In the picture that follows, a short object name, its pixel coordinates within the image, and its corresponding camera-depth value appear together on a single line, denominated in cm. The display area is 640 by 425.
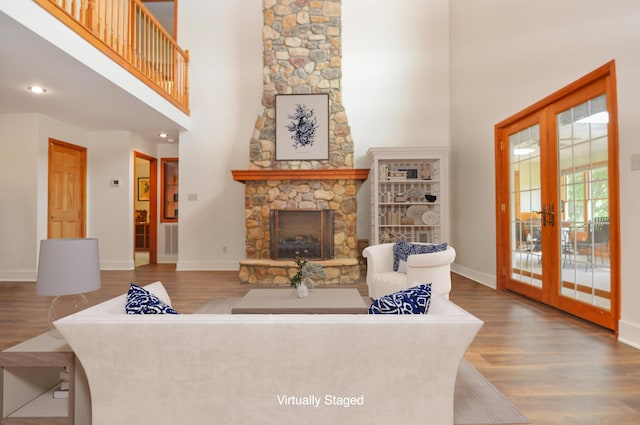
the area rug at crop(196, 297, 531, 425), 173
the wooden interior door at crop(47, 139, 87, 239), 586
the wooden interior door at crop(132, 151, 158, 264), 747
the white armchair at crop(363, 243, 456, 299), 334
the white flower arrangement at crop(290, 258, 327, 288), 296
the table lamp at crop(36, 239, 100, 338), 161
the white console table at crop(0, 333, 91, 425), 147
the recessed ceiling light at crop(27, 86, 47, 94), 437
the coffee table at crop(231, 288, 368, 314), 259
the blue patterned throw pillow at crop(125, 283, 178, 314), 146
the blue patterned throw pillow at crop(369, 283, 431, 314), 148
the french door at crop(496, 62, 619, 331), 308
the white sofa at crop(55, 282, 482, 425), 125
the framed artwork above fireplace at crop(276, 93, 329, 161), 607
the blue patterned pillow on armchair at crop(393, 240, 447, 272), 362
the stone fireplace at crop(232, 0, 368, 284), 588
